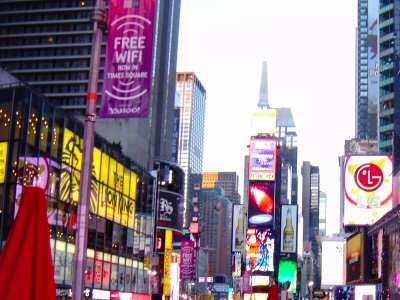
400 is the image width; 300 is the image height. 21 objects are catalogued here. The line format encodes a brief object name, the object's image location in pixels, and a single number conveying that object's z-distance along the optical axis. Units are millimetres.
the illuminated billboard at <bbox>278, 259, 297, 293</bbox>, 141375
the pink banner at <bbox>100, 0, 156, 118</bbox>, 13781
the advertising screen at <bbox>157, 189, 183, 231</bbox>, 89875
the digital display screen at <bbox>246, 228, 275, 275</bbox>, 134750
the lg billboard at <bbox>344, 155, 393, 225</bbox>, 64688
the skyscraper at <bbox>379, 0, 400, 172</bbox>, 128125
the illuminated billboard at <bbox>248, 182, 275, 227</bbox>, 141125
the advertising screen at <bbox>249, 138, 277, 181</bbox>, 149175
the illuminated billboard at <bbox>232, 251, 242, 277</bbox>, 156412
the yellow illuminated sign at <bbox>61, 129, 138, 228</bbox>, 46812
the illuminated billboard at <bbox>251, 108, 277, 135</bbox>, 187250
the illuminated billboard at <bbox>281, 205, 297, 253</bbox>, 143625
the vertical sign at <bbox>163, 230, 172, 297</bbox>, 92188
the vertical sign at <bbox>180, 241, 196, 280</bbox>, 88000
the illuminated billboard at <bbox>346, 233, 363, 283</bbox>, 67675
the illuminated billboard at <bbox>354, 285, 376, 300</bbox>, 59906
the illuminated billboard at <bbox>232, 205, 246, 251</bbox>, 138500
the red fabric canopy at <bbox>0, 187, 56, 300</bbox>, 10086
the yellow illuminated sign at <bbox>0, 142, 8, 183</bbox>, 40688
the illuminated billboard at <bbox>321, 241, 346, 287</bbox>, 94381
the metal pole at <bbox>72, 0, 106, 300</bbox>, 12828
